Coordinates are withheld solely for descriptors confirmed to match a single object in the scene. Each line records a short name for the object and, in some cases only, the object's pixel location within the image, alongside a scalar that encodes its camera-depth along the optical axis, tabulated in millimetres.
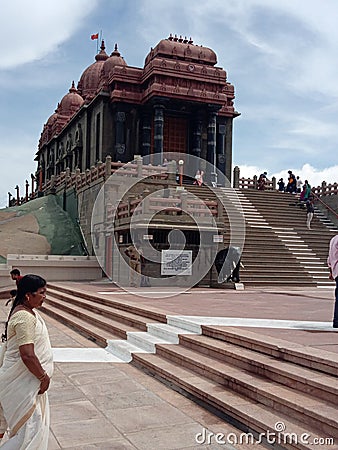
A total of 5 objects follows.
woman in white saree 3322
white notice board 15469
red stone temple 26047
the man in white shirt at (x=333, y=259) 7164
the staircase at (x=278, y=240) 16375
